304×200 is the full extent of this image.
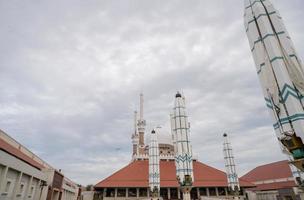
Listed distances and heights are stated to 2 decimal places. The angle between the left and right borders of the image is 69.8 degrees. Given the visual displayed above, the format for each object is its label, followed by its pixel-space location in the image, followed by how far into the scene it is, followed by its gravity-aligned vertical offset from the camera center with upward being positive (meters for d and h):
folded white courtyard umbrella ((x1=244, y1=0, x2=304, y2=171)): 7.81 +4.88
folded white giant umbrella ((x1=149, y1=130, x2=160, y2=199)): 30.08 +5.01
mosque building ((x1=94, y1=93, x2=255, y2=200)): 38.31 +3.56
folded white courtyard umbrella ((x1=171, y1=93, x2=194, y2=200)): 20.56 +5.43
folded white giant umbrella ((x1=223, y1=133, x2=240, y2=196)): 32.12 +4.81
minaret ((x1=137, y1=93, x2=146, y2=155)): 54.97 +18.22
